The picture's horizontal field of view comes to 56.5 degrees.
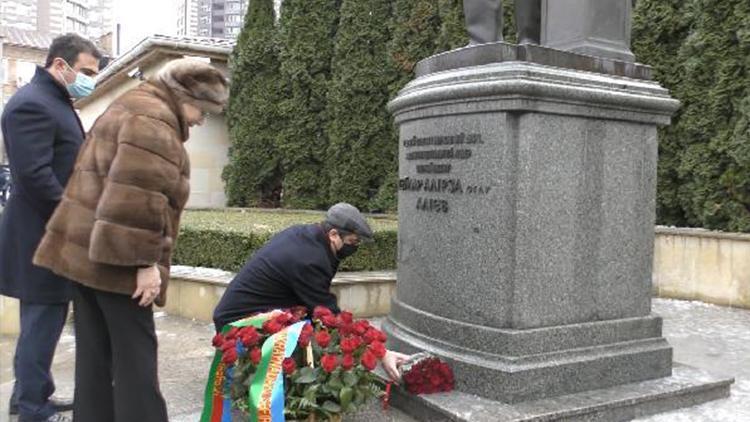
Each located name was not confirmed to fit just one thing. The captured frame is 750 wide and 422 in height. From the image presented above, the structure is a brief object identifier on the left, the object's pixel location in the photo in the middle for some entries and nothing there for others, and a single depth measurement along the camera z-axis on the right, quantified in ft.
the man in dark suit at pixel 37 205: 11.55
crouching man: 12.57
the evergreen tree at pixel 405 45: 35.53
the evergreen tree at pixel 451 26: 33.32
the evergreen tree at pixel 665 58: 26.94
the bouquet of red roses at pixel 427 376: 12.14
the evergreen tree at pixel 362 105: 38.55
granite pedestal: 12.34
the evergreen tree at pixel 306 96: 42.11
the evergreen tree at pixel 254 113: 45.19
